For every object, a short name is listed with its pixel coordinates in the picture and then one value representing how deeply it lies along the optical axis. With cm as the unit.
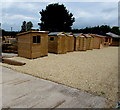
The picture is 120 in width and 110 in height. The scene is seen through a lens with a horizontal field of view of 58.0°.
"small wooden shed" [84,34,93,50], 1632
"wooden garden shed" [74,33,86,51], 1416
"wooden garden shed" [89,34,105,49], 1867
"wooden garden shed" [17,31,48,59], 812
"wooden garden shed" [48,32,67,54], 1116
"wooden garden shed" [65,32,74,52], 1290
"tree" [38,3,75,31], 2644
